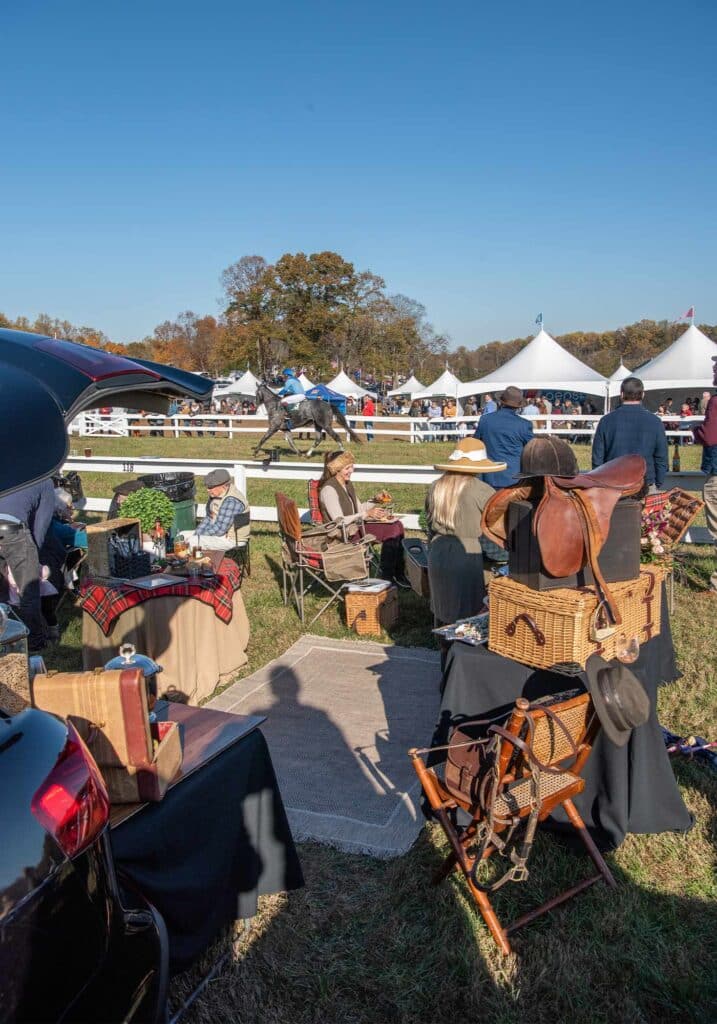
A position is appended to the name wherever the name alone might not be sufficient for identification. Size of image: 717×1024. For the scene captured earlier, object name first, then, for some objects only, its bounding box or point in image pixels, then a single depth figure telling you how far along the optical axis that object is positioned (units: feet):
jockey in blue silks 82.98
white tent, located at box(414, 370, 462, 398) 86.86
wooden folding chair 8.75
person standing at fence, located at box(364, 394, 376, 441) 106.93
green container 29.17
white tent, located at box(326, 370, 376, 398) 123.85
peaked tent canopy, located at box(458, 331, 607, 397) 72.95
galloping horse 66.03
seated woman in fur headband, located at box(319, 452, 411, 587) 23.67
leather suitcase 7.46
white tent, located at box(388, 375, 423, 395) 141.06
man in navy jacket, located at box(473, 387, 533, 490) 25.23
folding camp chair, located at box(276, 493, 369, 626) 22.31
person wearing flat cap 23.62
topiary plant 23.12
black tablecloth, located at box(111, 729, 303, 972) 7.75
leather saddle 9.84
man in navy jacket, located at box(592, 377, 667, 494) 22.24
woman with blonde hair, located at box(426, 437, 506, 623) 17.49
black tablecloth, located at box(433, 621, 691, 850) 10.75
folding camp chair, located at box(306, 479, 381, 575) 23.89
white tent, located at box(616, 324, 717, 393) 75.20
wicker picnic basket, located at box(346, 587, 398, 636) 21.94
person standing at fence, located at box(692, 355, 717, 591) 24.00
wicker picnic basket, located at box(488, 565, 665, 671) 9.93
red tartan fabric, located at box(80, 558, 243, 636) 17.15
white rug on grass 12.43
